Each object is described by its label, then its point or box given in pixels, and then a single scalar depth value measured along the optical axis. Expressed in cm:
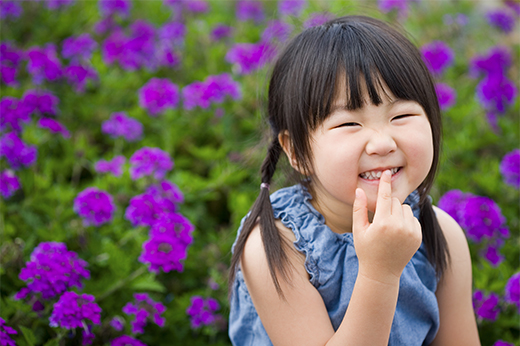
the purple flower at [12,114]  240
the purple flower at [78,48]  338
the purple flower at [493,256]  210
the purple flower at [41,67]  287
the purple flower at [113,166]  248
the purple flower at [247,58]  320
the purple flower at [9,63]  284
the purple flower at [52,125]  252
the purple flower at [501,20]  386
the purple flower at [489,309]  182
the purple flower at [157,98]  290
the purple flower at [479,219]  204
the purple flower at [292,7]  400
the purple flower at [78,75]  304
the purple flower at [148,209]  196
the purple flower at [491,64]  322
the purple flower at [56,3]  375
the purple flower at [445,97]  303
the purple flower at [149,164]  230
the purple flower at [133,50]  340
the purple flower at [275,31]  342
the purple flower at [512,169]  242
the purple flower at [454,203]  213
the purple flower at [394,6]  391
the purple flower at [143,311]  174
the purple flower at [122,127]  273
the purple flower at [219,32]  381
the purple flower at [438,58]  333
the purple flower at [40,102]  258
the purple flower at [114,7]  385
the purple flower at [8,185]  212
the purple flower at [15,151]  223
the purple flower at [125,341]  165
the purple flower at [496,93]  292
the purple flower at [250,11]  426
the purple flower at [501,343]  173
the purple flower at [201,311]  191
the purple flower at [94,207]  203
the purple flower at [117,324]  173
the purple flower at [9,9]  341
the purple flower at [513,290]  178
